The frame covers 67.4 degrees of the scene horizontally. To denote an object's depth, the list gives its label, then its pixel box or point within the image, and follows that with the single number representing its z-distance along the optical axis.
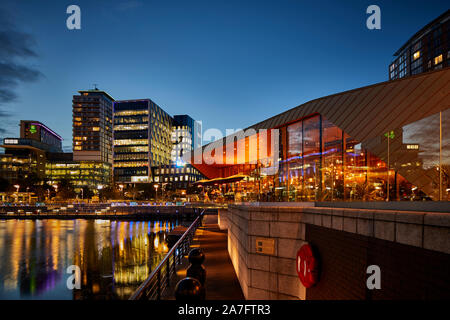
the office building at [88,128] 173.12
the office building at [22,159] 141.81
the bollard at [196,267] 8.16
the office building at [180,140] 179.38
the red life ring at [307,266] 6.22
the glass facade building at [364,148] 5.41
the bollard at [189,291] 5.20
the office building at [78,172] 157.07
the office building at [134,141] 144.00
